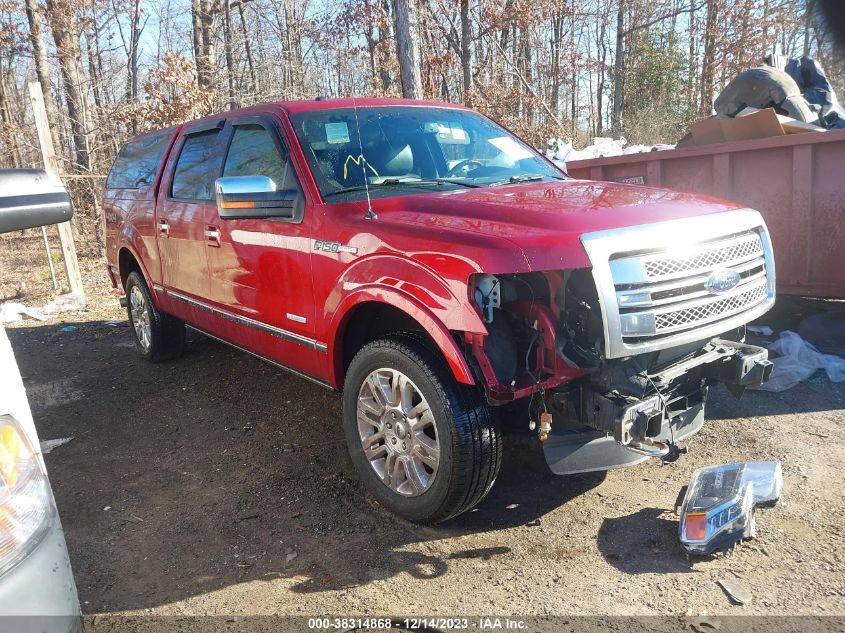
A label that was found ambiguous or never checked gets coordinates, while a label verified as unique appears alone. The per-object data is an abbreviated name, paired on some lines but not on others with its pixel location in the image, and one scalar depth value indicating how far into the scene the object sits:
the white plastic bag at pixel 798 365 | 4.74
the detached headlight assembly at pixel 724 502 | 2.82
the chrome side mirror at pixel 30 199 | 1.94
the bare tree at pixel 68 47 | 14.45
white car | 1.56
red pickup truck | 2.72
